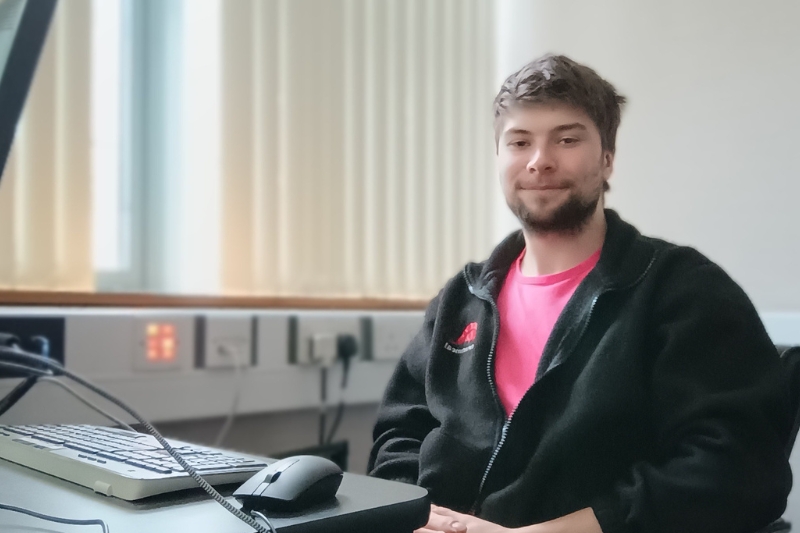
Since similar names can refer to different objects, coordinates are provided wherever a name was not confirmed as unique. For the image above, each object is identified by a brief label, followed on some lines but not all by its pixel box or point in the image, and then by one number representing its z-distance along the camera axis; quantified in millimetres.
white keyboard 651
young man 818
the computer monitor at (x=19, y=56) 886
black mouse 608
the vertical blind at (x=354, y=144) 1695
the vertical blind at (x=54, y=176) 1415
